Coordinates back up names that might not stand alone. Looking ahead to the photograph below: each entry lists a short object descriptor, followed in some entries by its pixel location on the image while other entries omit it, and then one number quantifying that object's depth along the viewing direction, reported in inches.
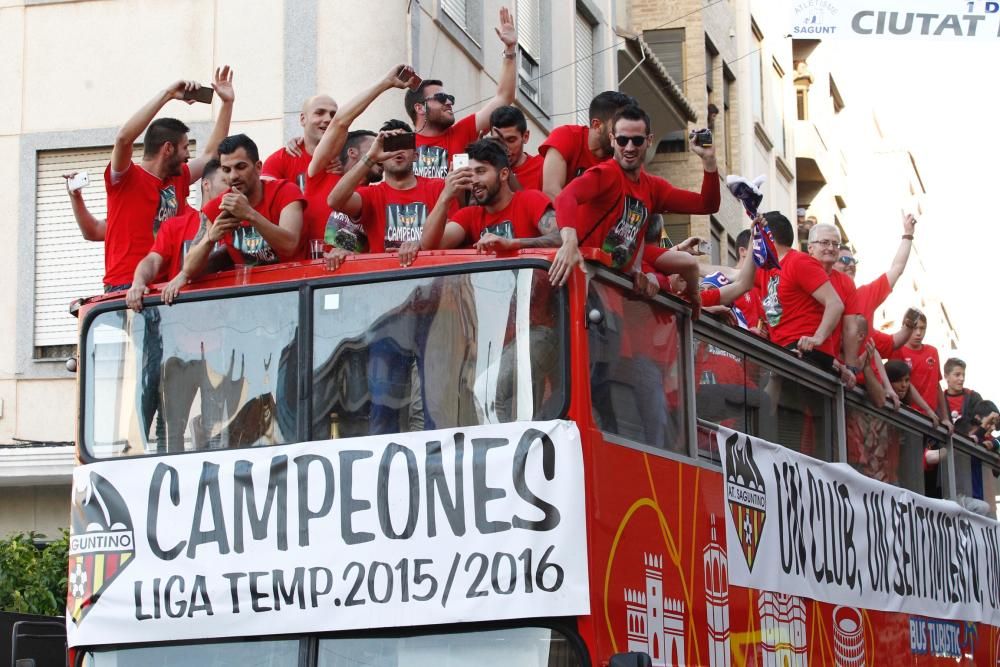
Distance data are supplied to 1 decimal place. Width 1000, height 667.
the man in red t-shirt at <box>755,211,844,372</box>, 788.1
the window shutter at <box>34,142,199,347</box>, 1092.2
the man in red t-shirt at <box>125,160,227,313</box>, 597.1
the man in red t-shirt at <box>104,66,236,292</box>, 651.5
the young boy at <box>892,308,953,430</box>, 1000.1
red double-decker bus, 518.8
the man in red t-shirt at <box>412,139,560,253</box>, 581.4
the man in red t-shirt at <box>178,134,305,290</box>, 574.6
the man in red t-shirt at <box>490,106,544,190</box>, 659.8
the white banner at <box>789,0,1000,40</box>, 1006.1
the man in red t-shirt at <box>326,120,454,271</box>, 611.1
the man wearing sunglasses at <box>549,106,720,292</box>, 571.6
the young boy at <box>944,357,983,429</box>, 1114.2
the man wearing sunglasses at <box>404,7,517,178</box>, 713.3
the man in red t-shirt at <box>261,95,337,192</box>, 706.1
